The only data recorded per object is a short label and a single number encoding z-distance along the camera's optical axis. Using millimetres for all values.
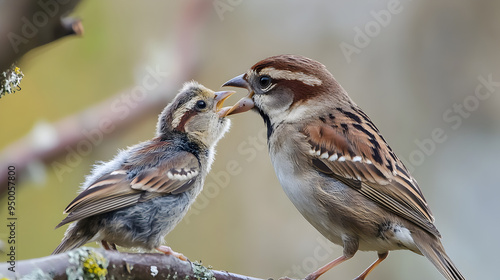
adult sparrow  7805
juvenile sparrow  6687
